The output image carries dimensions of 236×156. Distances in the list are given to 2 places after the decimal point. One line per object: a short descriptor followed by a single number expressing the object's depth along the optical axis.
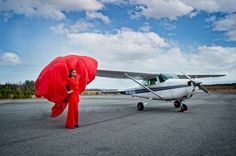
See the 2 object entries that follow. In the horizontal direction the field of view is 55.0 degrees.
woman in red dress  7.33
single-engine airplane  12.51
